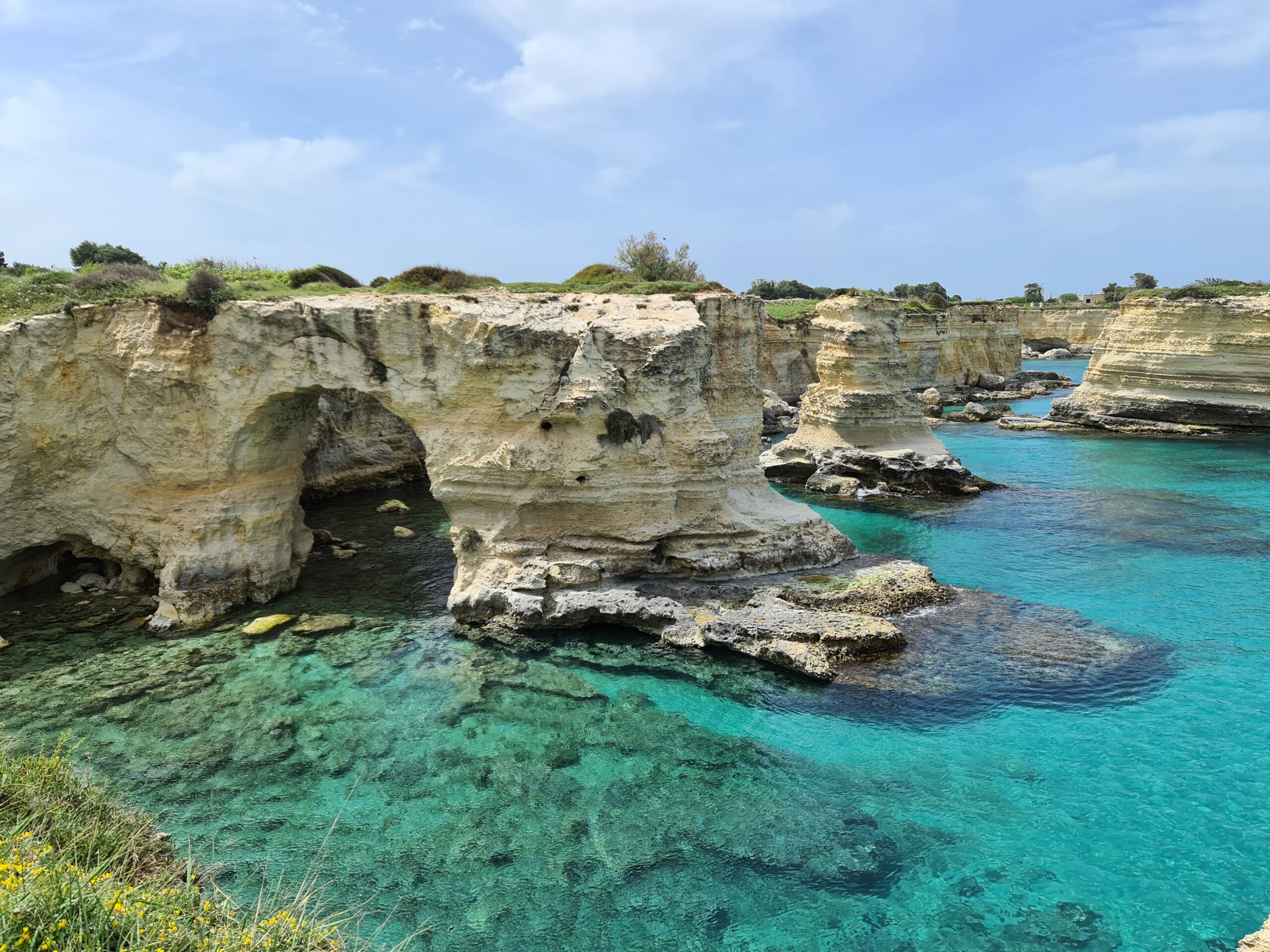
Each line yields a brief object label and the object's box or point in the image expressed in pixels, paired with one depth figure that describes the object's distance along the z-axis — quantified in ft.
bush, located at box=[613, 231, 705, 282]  94.68
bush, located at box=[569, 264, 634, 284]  80.12
